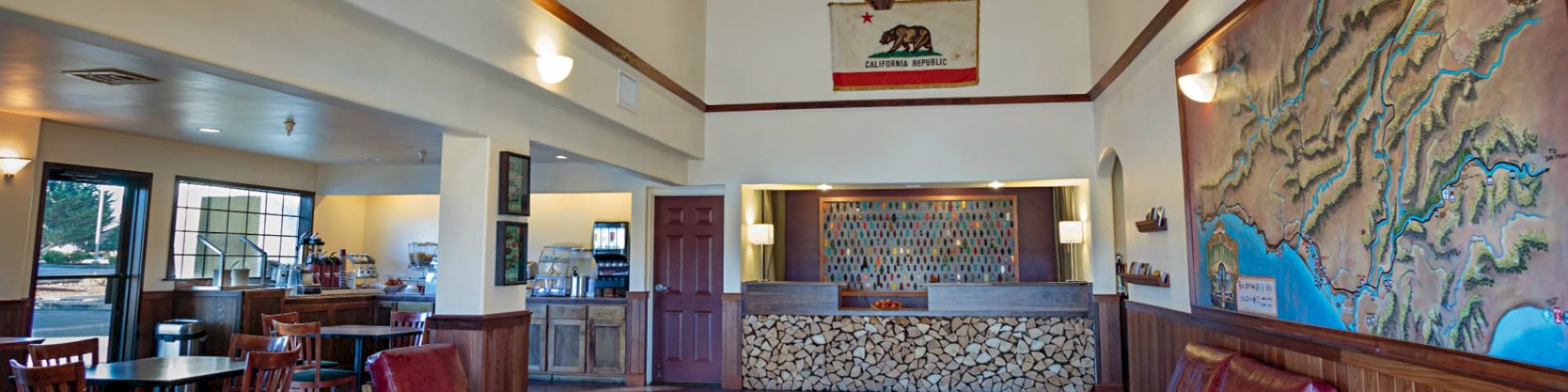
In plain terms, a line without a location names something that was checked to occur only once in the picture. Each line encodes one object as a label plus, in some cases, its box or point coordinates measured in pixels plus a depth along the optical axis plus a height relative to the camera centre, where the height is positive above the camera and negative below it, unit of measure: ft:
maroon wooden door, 26.05 -0.68
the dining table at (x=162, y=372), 12.75 -1.79
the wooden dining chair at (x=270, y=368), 13.56 -1.77
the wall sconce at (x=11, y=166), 17.54 +2.18
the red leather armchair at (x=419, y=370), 13.01 -1.75
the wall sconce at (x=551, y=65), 15.35 +3.85
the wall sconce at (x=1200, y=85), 13.71 +3.12
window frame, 27.50 +1.89
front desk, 23.59 -2.20
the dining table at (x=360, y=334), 19.03 -1.61
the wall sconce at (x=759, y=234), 26.16 +1.07
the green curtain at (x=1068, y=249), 26.22 +0.57
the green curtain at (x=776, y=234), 27.49 +1.18
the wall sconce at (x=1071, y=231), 25.04 +1.10
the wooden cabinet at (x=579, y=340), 25.85 -2.40
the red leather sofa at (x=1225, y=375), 10.18 -1.51
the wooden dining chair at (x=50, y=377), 11.35 -1.60
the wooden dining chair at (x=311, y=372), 17.74 -2.43
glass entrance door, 19.51 +0.27
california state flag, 24.79 +6.90
